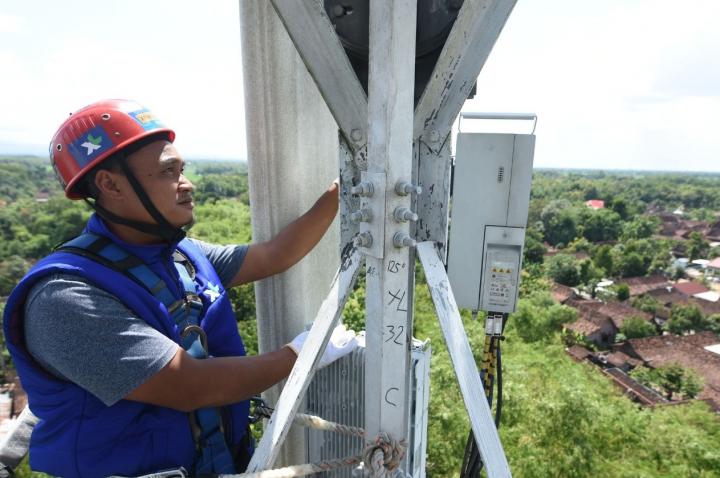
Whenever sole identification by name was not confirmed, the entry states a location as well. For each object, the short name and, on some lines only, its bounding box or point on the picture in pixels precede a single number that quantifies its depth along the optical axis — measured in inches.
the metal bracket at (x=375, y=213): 47.0
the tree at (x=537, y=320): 577.9
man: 51.2
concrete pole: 72.1
